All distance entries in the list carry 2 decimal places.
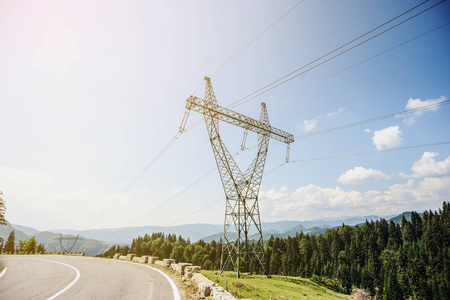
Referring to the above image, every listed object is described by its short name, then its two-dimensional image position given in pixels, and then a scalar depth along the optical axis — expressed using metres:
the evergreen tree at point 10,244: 84.36
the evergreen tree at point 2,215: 26.80
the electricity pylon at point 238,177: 23.95
